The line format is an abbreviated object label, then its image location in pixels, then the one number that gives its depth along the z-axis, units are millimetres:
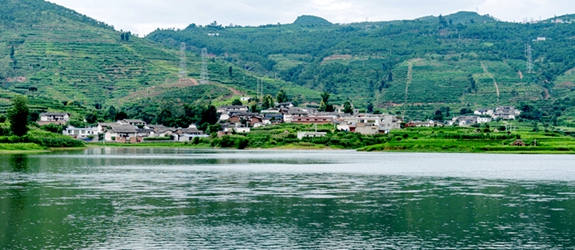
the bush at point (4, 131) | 103375
